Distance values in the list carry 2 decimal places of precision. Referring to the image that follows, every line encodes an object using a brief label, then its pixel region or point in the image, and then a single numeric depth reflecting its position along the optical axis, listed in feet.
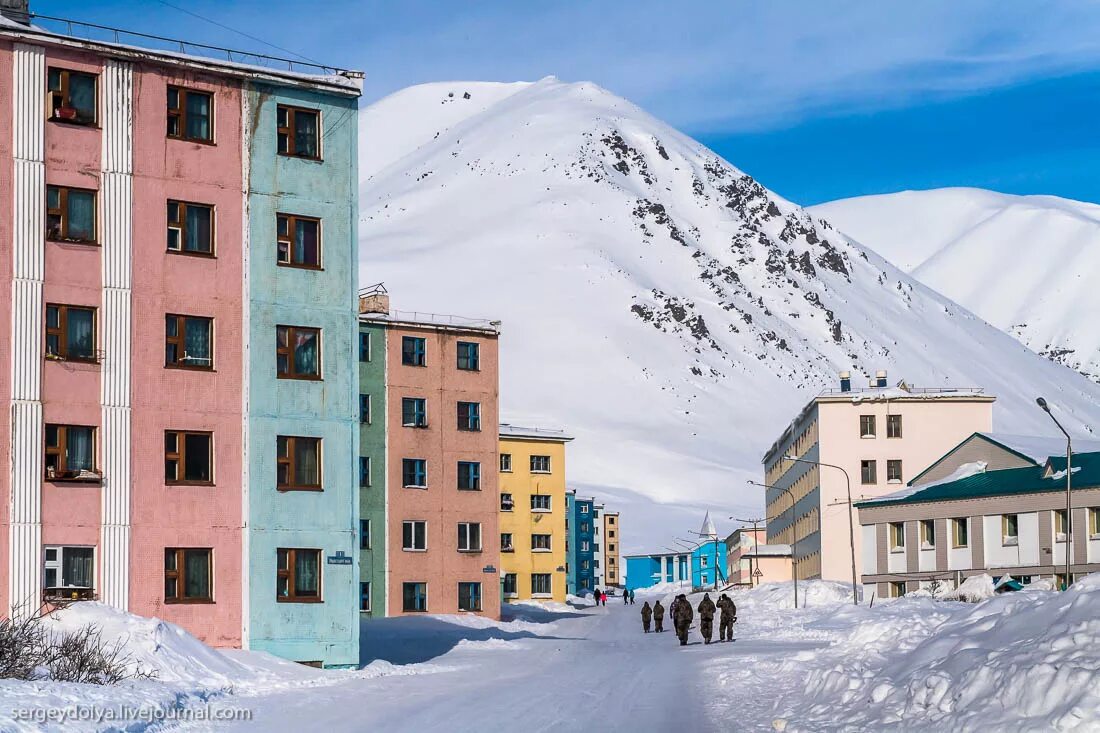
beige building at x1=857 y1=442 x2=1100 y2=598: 265.75
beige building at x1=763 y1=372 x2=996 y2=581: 371.56
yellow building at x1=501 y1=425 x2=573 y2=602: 384.88
